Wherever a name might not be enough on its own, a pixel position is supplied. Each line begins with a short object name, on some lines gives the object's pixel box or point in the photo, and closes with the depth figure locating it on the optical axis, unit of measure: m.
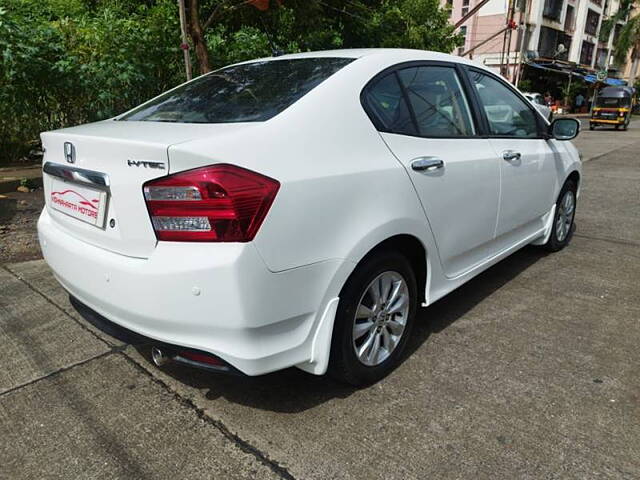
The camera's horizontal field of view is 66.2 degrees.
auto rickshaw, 23.98
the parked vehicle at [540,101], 13.54
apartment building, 33.12
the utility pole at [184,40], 6.35
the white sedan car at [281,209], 1.78
